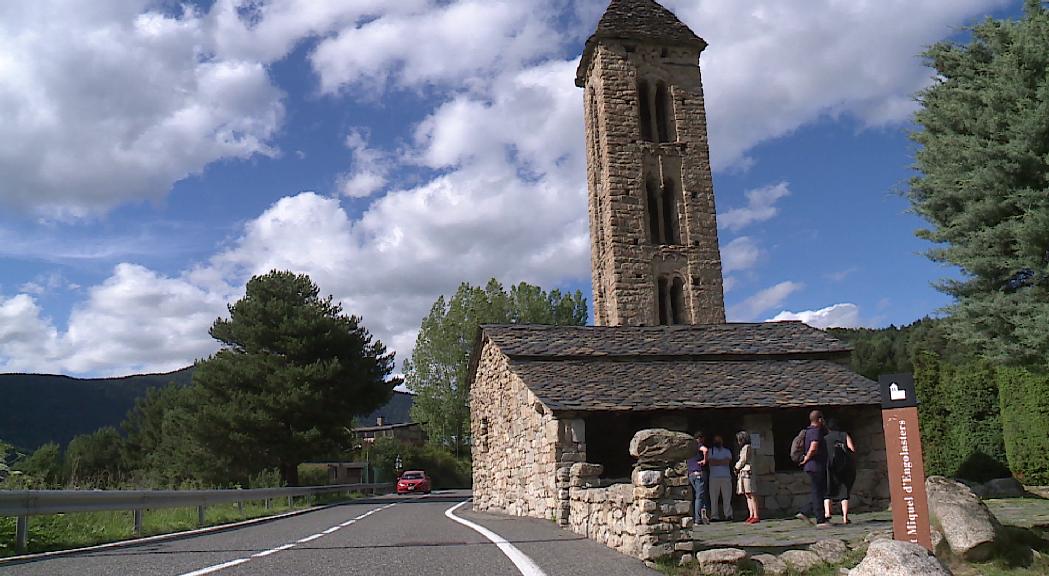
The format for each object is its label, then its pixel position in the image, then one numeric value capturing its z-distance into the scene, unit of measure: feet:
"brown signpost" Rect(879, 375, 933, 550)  21.11
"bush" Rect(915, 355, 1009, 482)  63.62
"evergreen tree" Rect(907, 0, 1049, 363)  48.42
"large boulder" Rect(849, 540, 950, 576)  18.01
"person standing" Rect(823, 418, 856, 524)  35.91
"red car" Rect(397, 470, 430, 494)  125.18
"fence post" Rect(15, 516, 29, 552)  27.91
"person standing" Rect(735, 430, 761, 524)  42.11
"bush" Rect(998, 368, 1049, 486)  55.11
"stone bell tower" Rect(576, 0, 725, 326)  93.35
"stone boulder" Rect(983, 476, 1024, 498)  52.16
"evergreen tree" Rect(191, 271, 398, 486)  101.96
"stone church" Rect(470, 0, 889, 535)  49.32
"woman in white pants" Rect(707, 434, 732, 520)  42.14
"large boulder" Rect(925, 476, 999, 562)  24.97
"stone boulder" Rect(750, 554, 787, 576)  23.21
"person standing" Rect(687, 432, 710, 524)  42.03
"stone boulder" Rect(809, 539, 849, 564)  24.43
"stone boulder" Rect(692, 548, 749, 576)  23.02
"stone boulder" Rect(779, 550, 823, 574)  23.59
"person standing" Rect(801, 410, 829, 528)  34.78
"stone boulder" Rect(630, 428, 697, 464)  26.50
